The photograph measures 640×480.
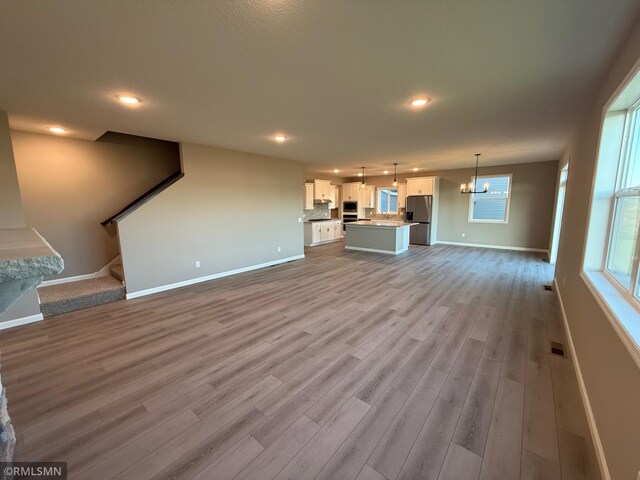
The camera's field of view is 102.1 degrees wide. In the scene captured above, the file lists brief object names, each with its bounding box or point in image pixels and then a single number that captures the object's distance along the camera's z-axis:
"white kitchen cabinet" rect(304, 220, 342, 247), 8.87
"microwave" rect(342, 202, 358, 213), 10.43
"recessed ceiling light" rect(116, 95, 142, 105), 2.58
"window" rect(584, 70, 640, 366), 1.67
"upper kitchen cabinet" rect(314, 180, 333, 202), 9.13
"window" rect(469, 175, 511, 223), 7.81
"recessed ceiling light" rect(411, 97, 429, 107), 2.66
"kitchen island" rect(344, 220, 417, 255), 7.26
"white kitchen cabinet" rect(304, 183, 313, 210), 8.79
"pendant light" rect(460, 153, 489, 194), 7.53
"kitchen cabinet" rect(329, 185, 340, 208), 9.92
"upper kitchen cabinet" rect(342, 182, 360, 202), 10.30
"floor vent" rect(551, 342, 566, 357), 2.55
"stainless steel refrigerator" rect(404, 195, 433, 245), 8.52
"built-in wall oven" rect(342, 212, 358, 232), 10.58
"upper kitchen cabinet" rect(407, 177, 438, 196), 8.46
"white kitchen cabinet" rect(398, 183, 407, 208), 9.27
